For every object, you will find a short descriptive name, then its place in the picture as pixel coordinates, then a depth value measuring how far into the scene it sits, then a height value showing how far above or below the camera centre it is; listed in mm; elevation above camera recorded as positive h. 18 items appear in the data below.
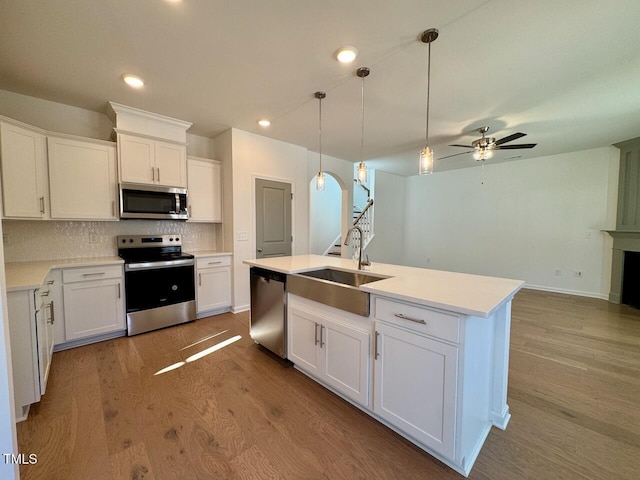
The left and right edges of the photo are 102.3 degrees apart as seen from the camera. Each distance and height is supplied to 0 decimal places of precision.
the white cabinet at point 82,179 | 2664 +527
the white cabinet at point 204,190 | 3615 +555
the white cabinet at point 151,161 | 2992 +823
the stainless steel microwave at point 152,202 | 3023 +325
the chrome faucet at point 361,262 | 2222 -295
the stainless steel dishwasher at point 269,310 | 2373 -804
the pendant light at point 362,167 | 2229 +601
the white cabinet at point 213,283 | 3496 -774
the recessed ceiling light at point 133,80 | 2340 +1377
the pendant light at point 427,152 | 1790 +585
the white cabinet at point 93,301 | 2613 -779
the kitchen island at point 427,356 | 1312 -771
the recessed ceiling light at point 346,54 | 1972 +1373
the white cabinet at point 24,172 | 2281 +517
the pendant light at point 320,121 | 2686 +1394
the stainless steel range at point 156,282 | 2961 -659
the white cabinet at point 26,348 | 1700 -822
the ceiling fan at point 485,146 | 3508 +1152
